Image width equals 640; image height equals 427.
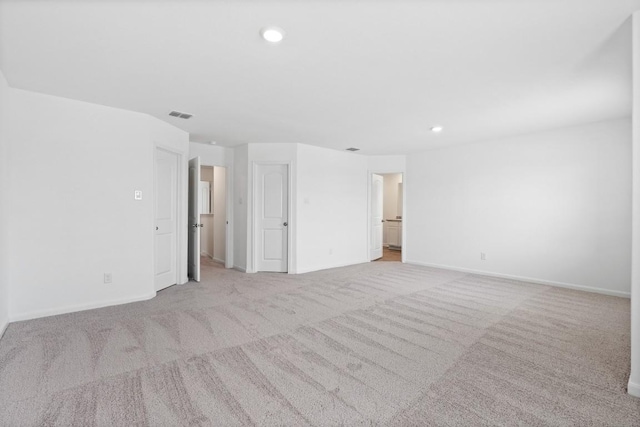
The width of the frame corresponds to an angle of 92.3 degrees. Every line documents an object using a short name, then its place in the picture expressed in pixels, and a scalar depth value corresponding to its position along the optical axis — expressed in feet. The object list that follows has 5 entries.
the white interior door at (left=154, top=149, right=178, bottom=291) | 14.26
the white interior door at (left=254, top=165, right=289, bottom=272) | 18.81
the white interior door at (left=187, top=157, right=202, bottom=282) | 16.06
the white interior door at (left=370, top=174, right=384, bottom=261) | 23.45
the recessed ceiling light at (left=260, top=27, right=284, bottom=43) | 6.91
